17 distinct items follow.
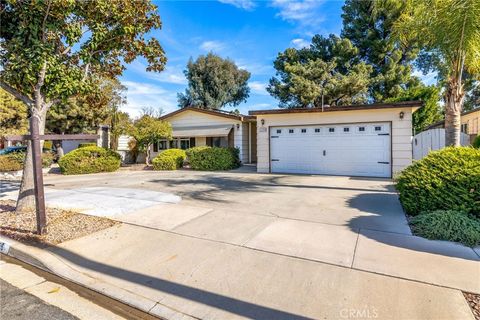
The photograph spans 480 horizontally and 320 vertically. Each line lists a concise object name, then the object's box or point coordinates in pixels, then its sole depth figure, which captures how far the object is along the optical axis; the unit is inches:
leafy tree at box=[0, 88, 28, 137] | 767.7
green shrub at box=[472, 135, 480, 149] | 400.6
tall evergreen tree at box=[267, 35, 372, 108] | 834.2
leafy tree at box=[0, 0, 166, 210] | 203.3
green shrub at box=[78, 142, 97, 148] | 842.6
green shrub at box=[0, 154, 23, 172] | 545.0
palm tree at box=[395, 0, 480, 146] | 226.1
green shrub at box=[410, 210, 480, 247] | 159.6
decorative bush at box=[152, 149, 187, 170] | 618.2
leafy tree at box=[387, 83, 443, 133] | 718.5
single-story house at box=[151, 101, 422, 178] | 422.6
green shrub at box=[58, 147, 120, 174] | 562.3
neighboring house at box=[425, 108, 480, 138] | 664.8
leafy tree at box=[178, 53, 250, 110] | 1196.5
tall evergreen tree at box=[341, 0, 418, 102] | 867.4
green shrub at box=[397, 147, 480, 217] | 185.8
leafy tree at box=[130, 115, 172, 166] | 637.3
